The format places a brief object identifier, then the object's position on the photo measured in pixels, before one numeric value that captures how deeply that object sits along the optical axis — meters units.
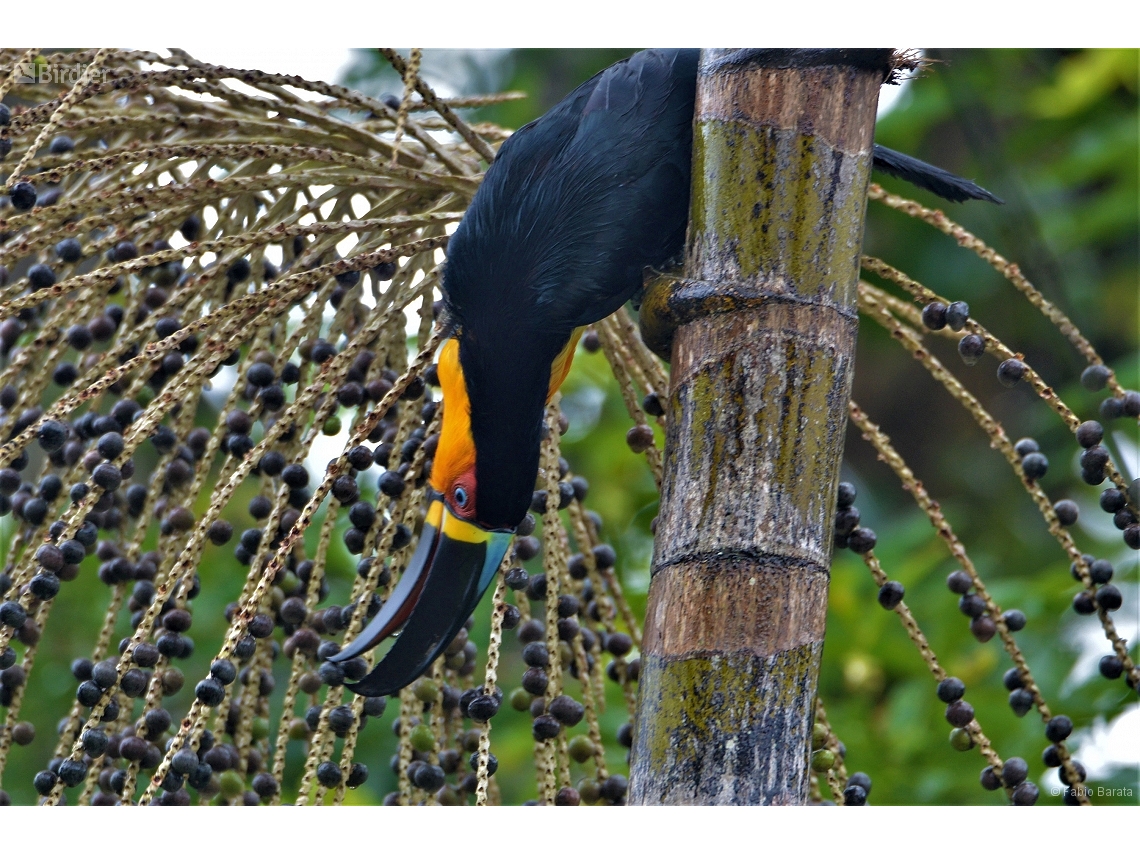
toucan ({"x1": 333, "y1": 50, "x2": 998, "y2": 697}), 11.91
